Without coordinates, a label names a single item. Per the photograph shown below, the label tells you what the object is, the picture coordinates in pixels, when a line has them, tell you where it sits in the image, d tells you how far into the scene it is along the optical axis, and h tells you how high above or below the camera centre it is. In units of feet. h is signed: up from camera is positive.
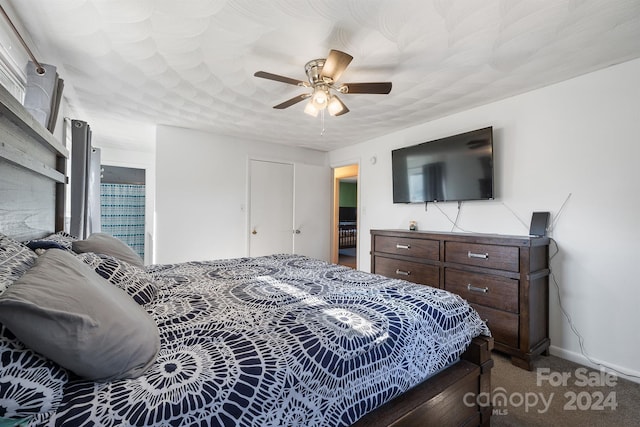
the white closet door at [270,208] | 13.73 +0.33
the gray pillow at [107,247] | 5.22 -0.66
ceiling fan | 5.94 +3.03
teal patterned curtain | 15.38 +0.11
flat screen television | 8.92 +1.67
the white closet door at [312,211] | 15.01 +0.22
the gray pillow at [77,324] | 2.13 -0.94
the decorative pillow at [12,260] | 2.68 -0.54
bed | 2.20 -1.46
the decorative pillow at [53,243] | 4.45 -0.51
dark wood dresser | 7.04 -1.82
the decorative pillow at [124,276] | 4.16 -0.99
